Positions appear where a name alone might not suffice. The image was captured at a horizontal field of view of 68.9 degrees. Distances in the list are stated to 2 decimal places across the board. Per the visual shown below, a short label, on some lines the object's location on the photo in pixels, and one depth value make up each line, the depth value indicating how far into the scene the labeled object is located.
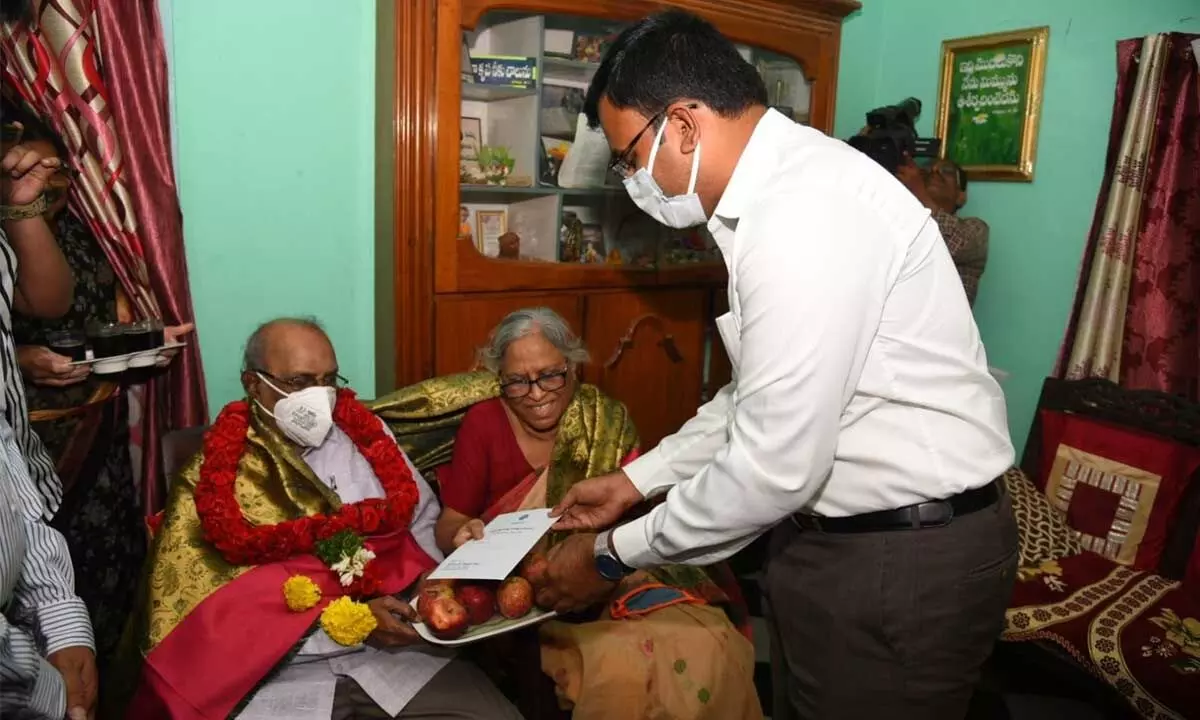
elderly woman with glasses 1.81
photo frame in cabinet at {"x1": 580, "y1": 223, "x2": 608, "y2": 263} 3.00
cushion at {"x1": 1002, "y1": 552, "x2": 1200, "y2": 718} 1.93
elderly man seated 1.68
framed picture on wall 2.97
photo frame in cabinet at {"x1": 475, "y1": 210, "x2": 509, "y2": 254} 2.87
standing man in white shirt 1.08
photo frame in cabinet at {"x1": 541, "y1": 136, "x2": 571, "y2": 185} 2.85
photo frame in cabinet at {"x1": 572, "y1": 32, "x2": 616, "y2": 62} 2.83
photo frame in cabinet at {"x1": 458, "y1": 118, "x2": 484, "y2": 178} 2.74
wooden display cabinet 2.49
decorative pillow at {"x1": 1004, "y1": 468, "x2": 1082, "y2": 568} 2.41
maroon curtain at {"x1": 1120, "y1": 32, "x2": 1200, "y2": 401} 2.57
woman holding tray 1.98
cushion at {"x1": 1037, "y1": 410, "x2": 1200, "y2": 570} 2.38
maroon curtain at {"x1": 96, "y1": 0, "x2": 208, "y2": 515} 2.14
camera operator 2.91
